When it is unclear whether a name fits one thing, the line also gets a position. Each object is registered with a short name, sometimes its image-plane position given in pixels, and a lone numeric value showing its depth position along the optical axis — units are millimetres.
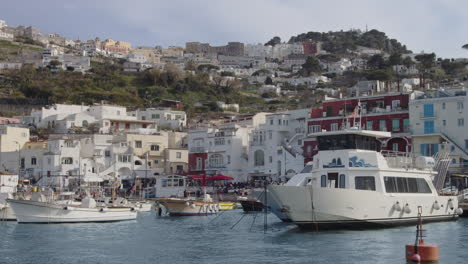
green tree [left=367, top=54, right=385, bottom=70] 169750
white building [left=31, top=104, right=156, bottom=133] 88875
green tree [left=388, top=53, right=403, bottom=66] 164625
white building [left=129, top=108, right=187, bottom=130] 97812
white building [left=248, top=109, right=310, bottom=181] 72562
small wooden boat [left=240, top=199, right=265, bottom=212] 53906
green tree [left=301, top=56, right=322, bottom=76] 189875
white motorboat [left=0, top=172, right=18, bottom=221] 48562
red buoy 23516
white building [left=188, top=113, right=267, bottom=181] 78125
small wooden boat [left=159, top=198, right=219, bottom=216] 52562
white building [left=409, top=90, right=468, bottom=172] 60562
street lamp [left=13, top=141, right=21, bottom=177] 77625
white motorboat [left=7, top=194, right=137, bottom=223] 44219
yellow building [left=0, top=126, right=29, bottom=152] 79812
